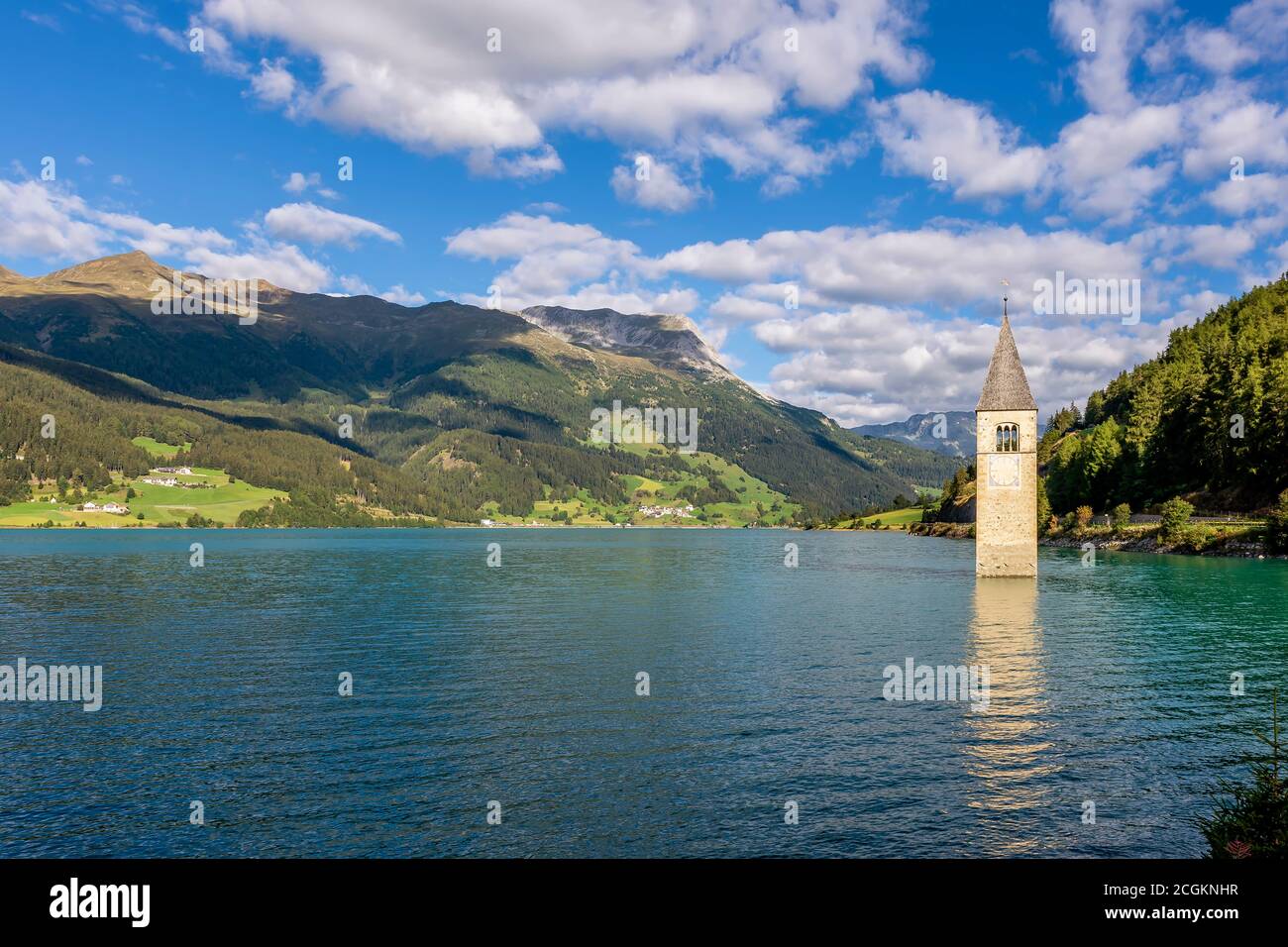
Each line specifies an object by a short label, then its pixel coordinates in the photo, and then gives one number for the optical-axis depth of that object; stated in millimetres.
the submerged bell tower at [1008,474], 92188
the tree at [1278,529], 107325
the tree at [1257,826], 15281
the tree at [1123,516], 144250
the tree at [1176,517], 124312
